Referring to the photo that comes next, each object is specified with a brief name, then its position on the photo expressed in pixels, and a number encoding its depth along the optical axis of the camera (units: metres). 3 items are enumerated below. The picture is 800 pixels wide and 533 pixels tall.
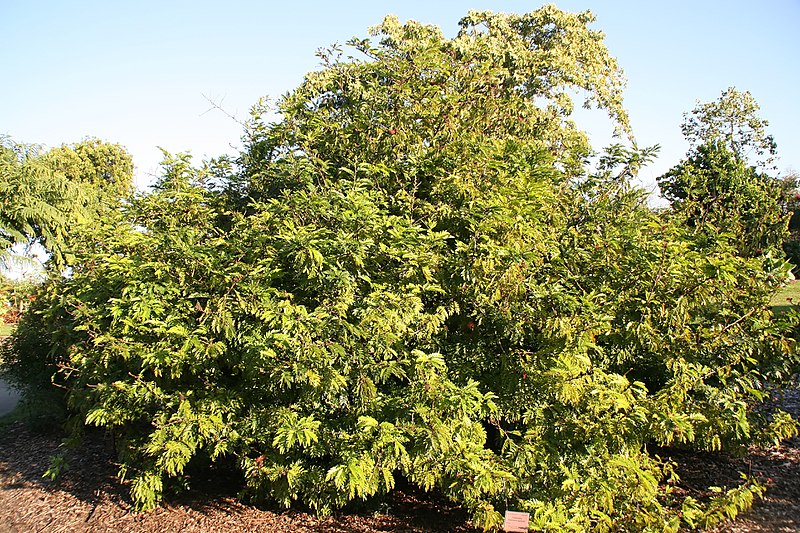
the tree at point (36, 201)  11.38
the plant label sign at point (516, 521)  3.75
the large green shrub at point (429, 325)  4.21
